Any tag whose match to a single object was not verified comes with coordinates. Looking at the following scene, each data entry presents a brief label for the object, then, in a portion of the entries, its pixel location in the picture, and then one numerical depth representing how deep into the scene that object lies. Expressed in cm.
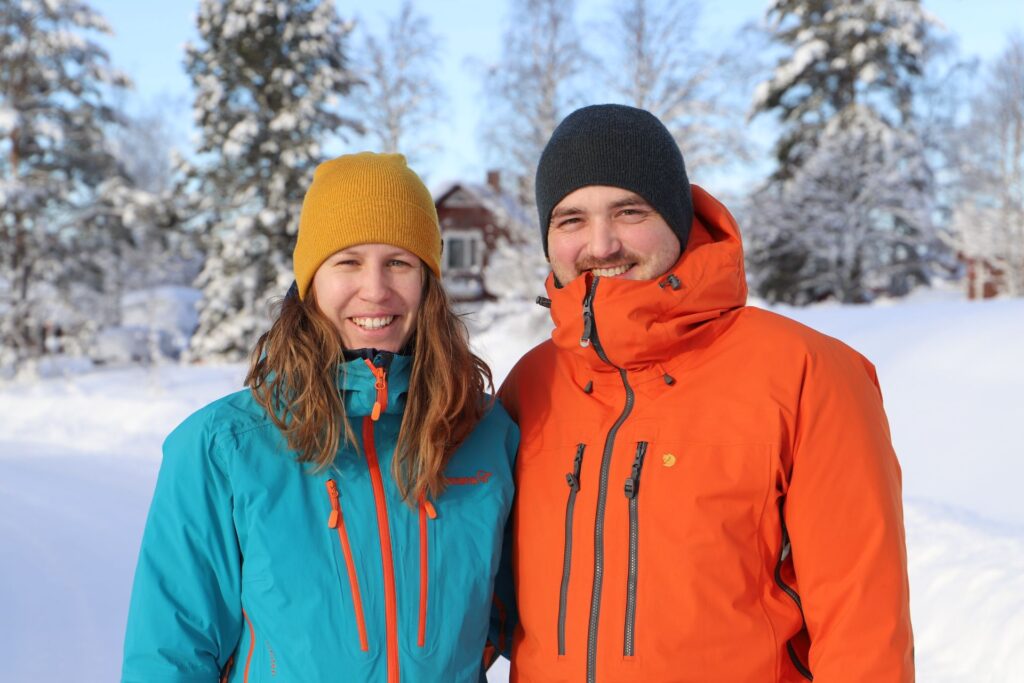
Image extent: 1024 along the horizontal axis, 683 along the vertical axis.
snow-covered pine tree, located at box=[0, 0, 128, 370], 1856
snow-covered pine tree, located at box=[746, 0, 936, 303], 2398
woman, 186
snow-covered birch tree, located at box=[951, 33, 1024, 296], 2605
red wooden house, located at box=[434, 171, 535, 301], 2542
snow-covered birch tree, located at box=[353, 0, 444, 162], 2222
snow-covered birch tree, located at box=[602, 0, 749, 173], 1692
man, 185
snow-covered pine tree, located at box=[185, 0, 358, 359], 1983
